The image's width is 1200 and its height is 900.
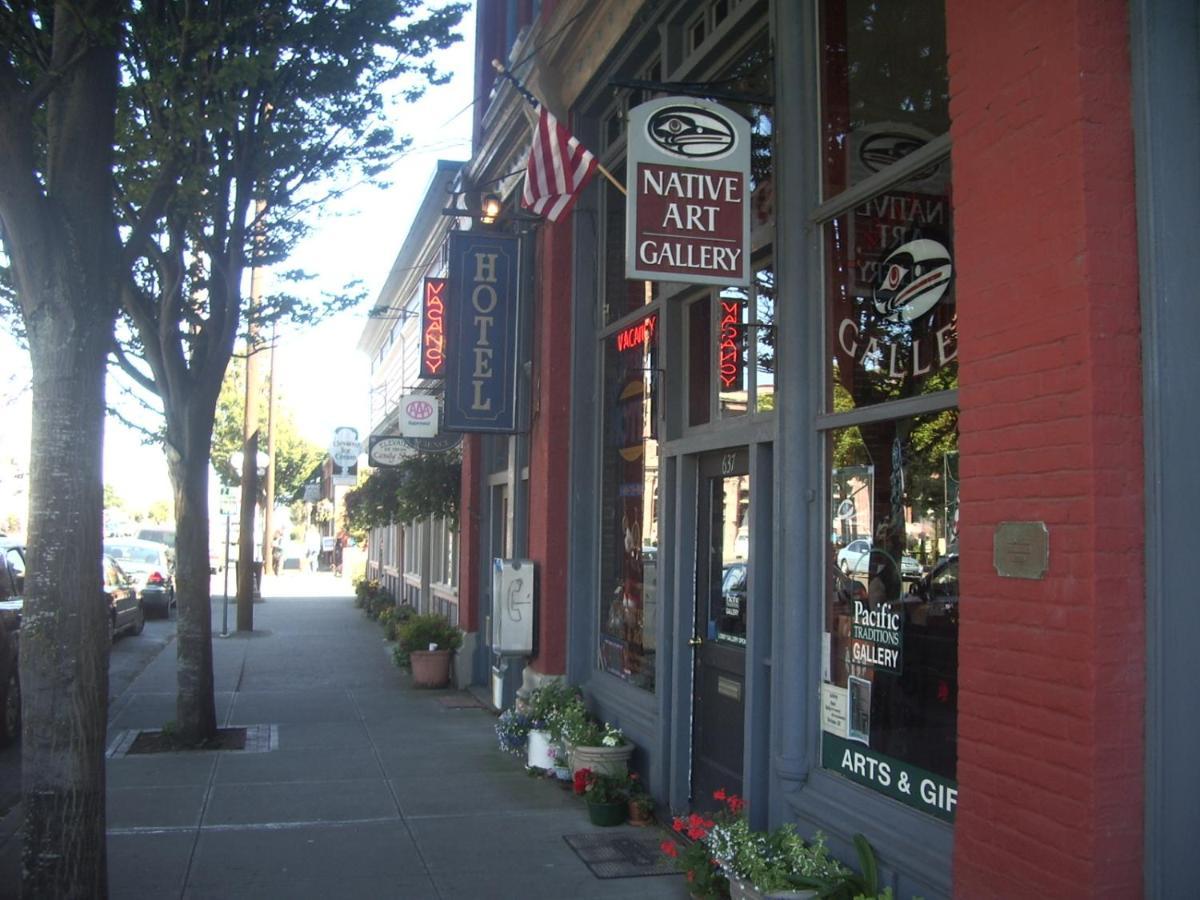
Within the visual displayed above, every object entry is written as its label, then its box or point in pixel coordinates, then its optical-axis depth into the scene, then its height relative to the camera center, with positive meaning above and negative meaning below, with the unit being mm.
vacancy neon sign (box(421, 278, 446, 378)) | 12531 +2072
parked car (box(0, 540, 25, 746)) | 9695 -1327
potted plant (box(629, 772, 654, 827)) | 7055 -1785
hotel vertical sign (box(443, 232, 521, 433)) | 10109 +1633
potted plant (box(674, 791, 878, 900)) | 4617 -1452
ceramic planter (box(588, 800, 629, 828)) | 7035 -1812
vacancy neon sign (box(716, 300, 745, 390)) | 6703 +1010
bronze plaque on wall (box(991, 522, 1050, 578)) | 3465 -92
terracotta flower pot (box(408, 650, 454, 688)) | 13297 -1745
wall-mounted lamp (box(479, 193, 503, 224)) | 10148 +2751
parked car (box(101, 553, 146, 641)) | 17438 -1358
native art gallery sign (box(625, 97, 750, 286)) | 5504 +1580
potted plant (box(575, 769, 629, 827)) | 7043 -1735
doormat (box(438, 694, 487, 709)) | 11891 -1960
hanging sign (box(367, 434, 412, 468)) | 15570 +896
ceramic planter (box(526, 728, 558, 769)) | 8211 -1674
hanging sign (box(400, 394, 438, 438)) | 13594 +1203
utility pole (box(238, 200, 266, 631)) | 19594 +387
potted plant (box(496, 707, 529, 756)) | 8914 -1671
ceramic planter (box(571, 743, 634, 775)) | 7441 -1564
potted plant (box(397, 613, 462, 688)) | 13312 -1520
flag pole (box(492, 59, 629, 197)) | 8023 +3080
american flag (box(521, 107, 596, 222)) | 7430 +2297
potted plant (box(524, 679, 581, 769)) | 8219 -1491
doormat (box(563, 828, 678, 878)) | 6188 -1898
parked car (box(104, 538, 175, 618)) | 22938 -1076
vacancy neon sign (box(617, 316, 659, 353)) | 8117 +1343
